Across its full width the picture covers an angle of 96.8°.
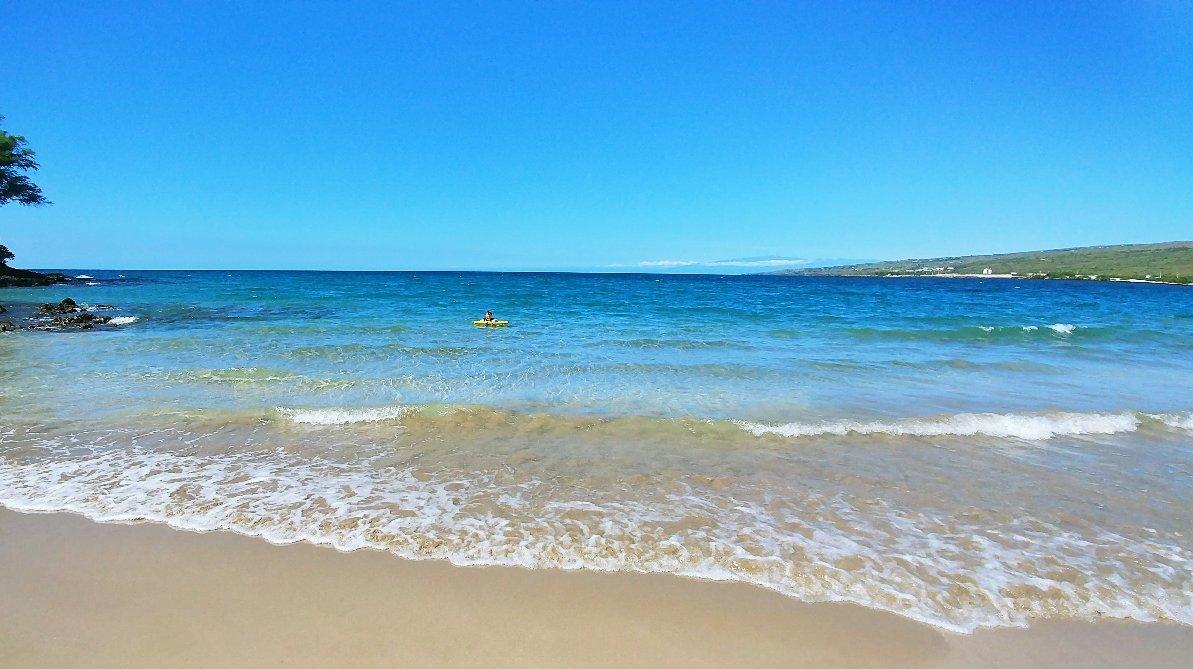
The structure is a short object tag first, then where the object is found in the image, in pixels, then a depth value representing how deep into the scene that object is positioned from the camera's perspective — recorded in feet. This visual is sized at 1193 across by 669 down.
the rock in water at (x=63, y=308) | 77.71
